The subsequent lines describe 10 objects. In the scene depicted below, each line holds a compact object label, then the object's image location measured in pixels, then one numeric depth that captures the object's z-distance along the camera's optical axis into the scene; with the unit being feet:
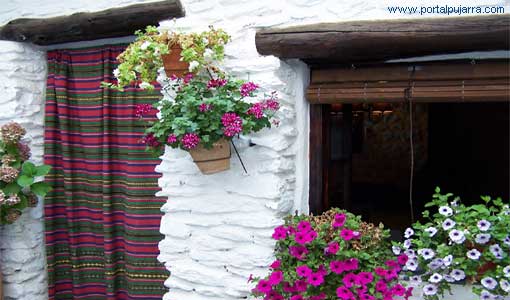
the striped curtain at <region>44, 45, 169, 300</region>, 10.59
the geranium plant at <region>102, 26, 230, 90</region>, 8.11
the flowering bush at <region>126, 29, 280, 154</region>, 7.66
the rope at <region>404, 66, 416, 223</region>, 8.43
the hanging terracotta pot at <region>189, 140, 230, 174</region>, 8.04
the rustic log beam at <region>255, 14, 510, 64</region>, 7.60
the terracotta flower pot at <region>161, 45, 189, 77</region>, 8.27
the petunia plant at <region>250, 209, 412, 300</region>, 7.60
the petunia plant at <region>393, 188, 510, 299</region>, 7.23
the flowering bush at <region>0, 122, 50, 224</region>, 10.16
